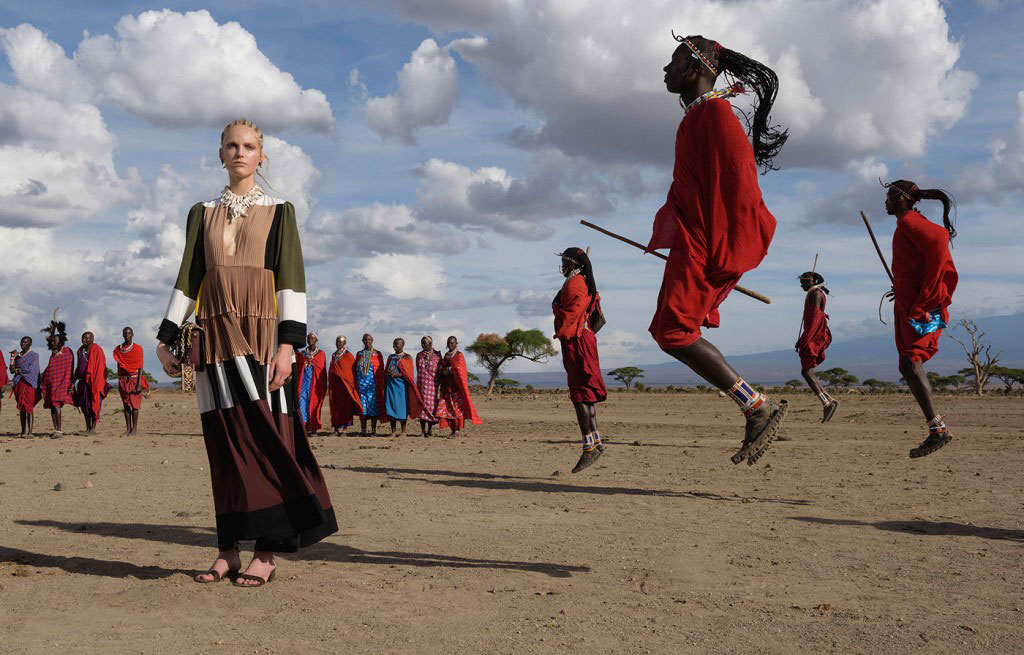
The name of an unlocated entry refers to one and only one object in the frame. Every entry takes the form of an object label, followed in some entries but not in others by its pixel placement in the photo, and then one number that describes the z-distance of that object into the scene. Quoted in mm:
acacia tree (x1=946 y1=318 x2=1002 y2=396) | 29875
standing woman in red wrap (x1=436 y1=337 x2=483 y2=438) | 17578
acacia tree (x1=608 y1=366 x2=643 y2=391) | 54994
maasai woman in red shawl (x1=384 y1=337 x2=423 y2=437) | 18078
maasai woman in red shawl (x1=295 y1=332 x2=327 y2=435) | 18531
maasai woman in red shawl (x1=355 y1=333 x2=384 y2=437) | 18344
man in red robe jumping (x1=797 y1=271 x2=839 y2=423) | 15734
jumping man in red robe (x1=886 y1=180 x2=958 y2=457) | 8125
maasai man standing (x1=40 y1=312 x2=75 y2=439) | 17484
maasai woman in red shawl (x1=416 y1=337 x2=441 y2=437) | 17703
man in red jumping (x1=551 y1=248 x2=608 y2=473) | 9797
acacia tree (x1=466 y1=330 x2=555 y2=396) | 53250
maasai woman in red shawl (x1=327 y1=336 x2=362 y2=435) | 18438
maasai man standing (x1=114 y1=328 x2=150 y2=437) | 17328
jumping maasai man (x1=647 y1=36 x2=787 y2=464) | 4629
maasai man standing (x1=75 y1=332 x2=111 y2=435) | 17766
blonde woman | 4691
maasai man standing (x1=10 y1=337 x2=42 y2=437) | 17391
